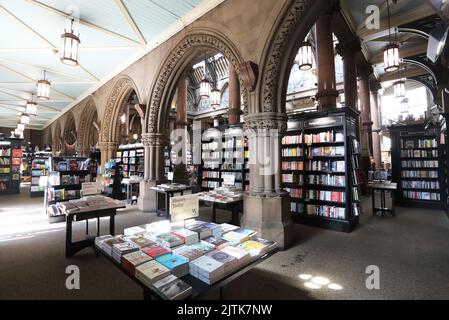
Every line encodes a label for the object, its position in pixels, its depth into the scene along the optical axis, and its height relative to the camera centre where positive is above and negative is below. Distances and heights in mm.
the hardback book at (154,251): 1548 -632
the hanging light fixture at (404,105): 9509 +2639
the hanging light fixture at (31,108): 8008 +2317
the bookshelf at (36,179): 8492 -404
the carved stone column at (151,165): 5875 +59
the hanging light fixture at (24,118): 9258 +2234
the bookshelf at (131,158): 8609 +388
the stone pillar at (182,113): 7134 +1857
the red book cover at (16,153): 9098 +699
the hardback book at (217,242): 1716 -641
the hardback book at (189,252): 1507 -635
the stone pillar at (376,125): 10445 +1937
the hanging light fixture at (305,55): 4936 +2583
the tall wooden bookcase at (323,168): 4305 -79
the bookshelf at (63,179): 5152 -267
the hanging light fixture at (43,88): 5973 +2280
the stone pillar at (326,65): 4848 +2300
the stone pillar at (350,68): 6590 +3036
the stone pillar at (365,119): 7695 +1726
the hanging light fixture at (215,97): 7254 +2409
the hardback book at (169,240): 1696 -603
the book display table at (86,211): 2920 -606
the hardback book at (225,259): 1408 -649
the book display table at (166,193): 5114 -694
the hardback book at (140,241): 1707 -616
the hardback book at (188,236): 1770 -587
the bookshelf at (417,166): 6246 -90
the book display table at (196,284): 1200 -728
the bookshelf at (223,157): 6090 +290
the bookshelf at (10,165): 8930 +185
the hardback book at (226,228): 2098 -627
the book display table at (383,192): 5297 -748
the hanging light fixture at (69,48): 3941 +2265
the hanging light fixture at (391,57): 4781 +2415
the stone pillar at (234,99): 6551 +2109
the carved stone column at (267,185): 3357 -324
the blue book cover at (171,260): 1386 -641
